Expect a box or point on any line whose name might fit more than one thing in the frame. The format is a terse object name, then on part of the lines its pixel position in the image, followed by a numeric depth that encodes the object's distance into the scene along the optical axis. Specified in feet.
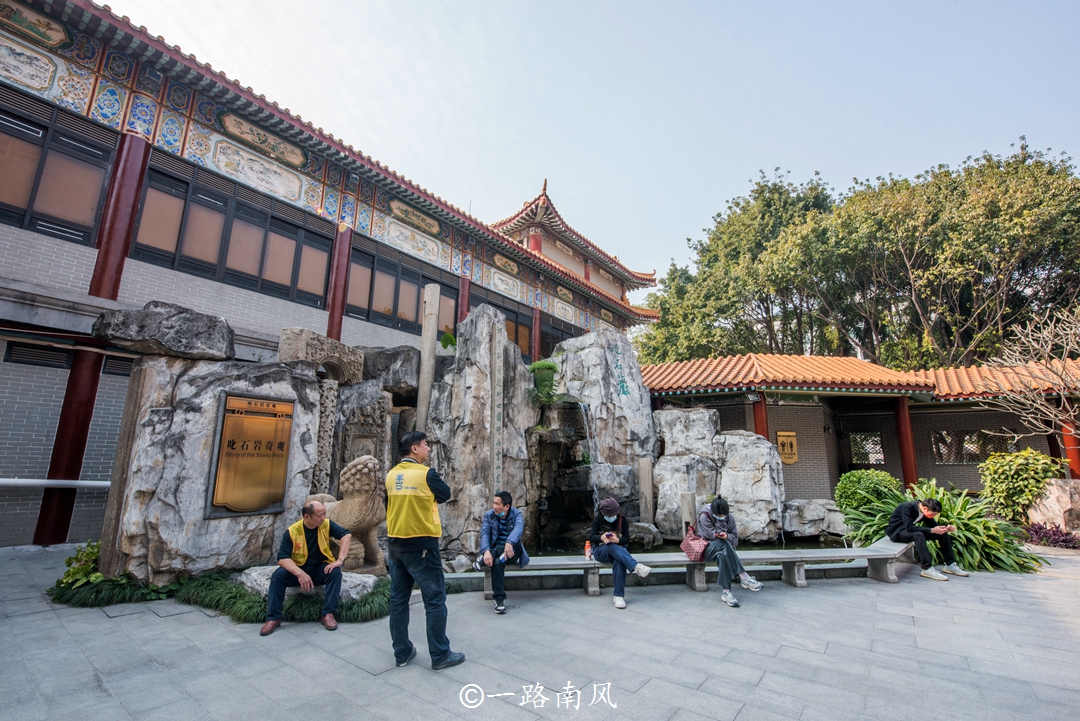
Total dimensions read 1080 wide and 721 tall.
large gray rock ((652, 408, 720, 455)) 32.89
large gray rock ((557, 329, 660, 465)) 32.58
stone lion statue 16.56
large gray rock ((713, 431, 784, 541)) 30.04
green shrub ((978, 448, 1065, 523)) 30.30
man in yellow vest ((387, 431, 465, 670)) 9.99
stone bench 15.85
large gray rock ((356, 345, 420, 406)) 26.96
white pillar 24.58
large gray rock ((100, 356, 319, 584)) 14.29
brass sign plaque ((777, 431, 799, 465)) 39.93
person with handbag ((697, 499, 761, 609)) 15.74
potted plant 32.60
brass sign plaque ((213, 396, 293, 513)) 15.49
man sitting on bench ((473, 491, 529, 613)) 14.14
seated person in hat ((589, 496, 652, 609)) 14.87
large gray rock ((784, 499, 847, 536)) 31.30
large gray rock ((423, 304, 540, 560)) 23.02
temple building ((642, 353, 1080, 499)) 36.42
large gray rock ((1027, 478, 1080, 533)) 28.55
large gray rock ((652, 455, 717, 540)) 29.89
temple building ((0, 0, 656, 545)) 22.02
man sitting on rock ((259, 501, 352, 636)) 12.27
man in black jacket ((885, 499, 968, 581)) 19.69
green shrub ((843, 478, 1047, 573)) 20.75
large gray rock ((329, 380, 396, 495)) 22.02
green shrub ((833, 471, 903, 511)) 29.29
